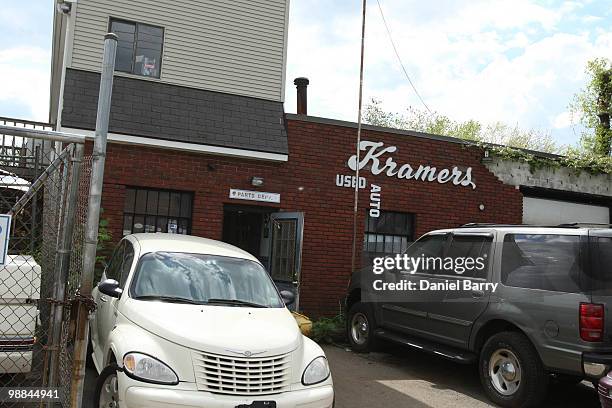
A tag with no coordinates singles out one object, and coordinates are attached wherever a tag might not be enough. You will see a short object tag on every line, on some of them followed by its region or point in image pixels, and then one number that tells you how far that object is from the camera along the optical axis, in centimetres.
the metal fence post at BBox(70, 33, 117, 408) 328
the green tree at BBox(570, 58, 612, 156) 2392
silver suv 582
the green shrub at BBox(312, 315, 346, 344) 960
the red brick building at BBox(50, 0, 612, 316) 1018
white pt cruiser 430
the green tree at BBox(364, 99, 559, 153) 4116
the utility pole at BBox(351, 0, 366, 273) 1127
